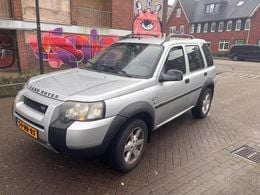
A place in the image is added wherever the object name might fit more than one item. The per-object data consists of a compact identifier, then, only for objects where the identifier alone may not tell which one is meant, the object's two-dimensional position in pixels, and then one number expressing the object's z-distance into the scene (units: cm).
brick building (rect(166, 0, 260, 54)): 3294
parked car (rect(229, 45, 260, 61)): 2596
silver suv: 266
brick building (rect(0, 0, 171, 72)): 959
